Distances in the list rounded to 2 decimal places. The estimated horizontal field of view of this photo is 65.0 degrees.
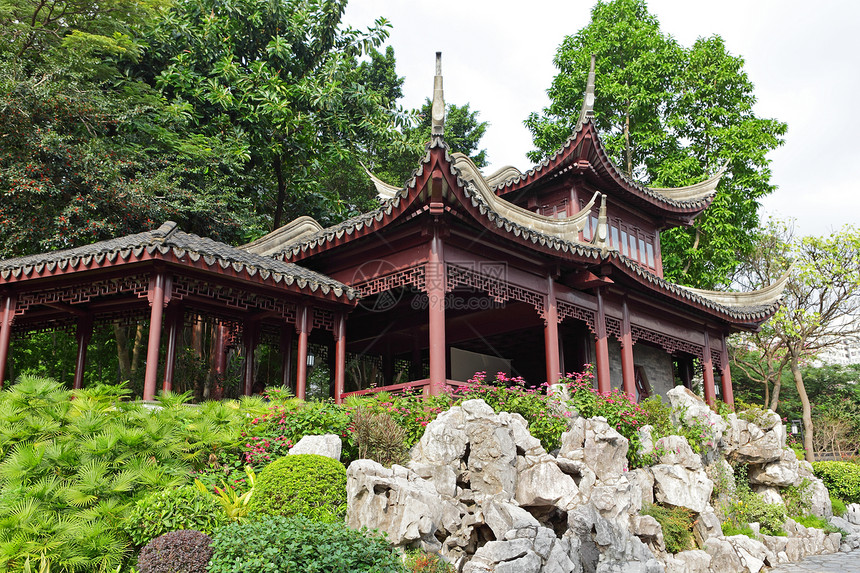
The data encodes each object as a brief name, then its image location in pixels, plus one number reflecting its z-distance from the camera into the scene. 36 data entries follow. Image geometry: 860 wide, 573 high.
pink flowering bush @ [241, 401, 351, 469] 7.08
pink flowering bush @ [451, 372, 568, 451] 8.46
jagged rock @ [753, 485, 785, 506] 11.88
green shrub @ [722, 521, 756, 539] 10.15
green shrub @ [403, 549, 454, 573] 5.68
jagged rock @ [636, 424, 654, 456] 9.44
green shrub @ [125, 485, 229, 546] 5.58
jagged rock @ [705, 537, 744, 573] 8.73
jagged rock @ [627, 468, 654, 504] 8.87
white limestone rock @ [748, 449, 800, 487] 11.97
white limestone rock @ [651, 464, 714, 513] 9.02
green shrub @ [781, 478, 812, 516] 12.28
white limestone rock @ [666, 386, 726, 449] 10.93
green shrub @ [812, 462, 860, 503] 16.12
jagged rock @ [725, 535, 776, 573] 9.07
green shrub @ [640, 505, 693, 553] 8.51
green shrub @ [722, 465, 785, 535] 10.93
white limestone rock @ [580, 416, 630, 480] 7.95
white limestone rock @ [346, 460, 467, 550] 5.79
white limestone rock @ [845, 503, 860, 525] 15.05
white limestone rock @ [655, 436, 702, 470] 9.48
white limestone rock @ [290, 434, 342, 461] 6.69
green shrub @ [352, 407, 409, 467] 7.21
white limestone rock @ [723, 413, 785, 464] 11.88
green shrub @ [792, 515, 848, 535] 12.04
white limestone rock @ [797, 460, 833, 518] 12.78
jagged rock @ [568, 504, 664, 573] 6.76
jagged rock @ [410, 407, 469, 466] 7.07
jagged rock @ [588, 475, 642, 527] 7.30
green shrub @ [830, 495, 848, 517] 14.49
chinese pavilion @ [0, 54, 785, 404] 9.15
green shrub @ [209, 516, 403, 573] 4.85
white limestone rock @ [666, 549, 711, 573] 8.17
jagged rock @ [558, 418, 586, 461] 8.16
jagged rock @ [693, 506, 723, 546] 8.98
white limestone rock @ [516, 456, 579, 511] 7.12
